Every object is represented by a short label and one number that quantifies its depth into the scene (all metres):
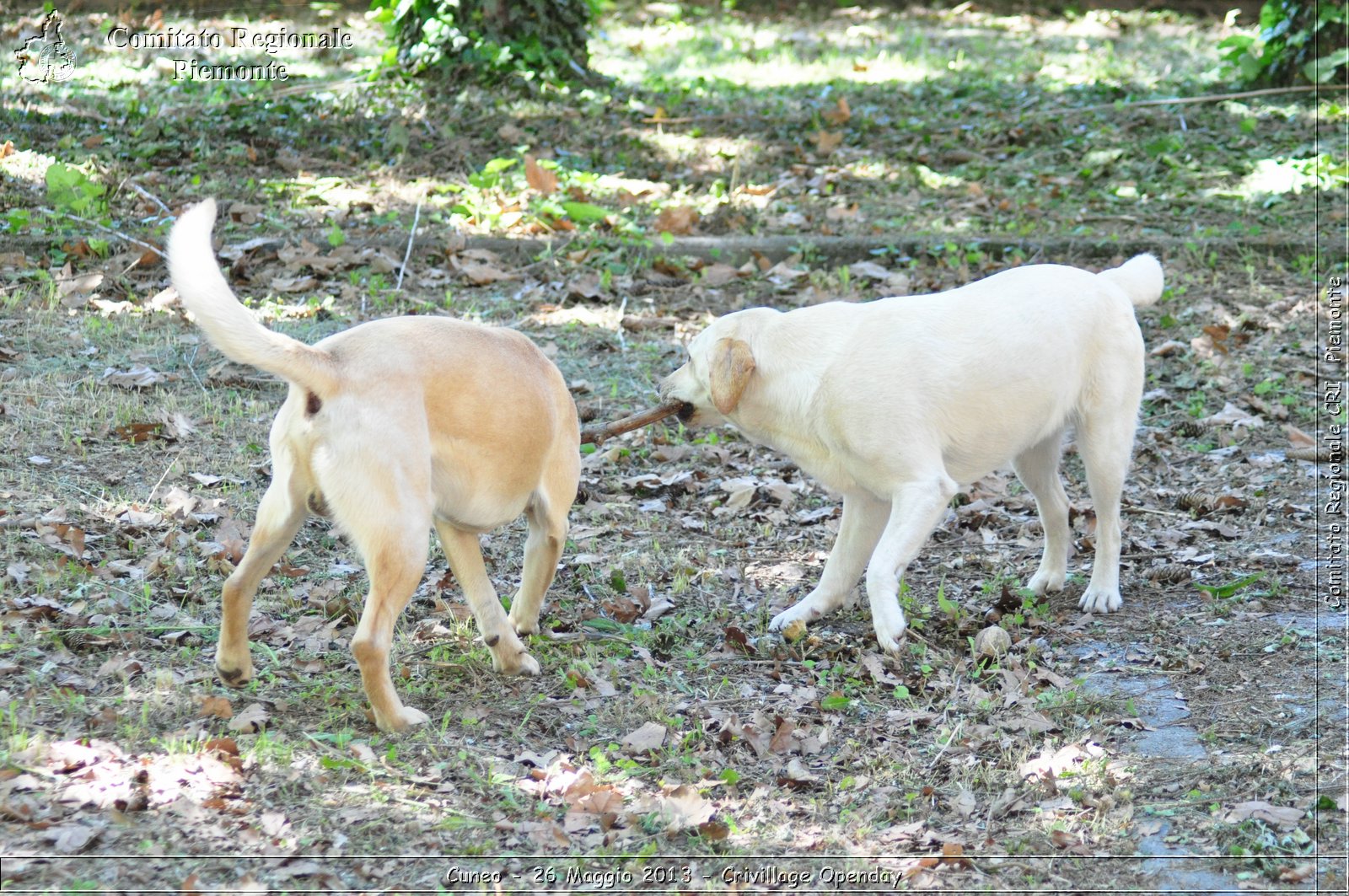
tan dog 7.11
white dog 9.35
